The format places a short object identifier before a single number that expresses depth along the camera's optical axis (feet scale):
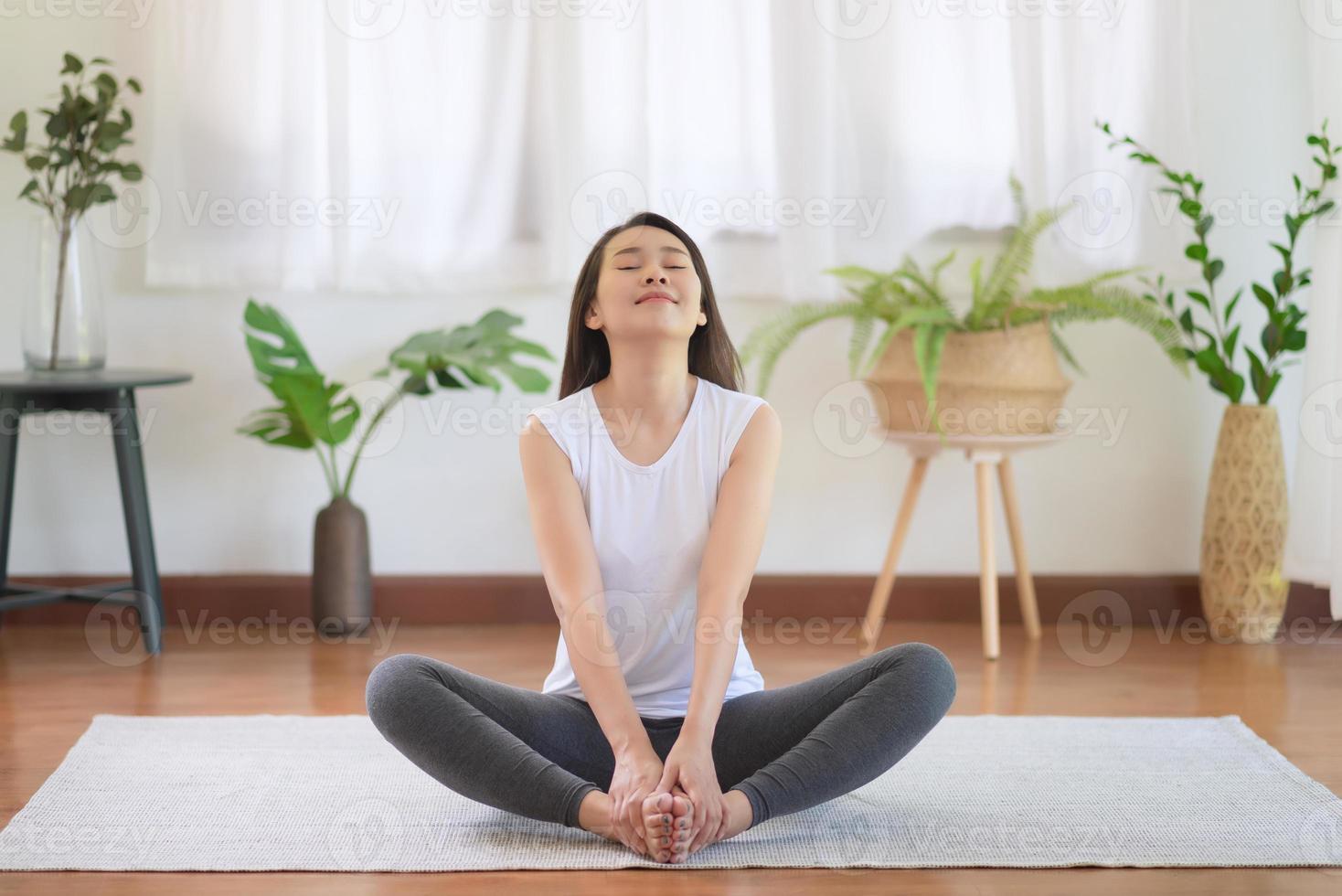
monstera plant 8.59
